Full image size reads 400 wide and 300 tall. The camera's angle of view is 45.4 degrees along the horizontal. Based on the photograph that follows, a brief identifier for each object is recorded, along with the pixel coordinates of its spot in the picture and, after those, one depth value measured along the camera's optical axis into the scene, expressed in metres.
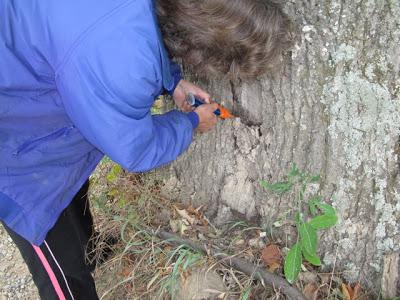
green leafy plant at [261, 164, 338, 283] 1.98
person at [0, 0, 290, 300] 1.58
